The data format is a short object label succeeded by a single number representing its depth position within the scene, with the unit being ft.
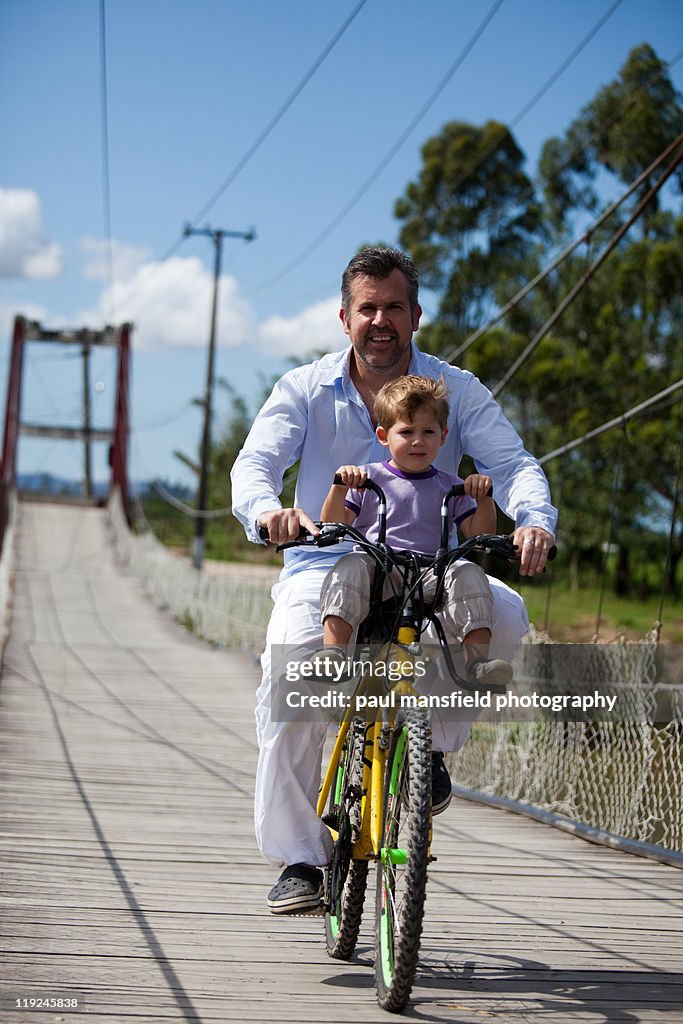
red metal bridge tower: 109.91
